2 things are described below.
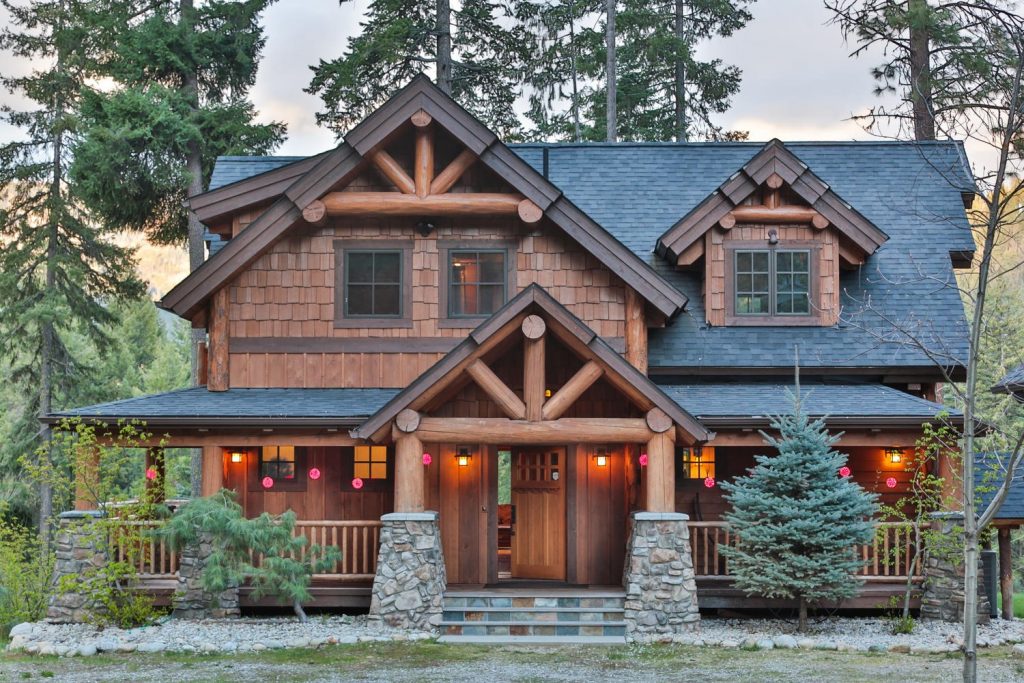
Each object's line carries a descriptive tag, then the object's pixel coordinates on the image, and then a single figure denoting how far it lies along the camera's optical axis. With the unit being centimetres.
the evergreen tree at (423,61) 2533
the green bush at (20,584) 1508
